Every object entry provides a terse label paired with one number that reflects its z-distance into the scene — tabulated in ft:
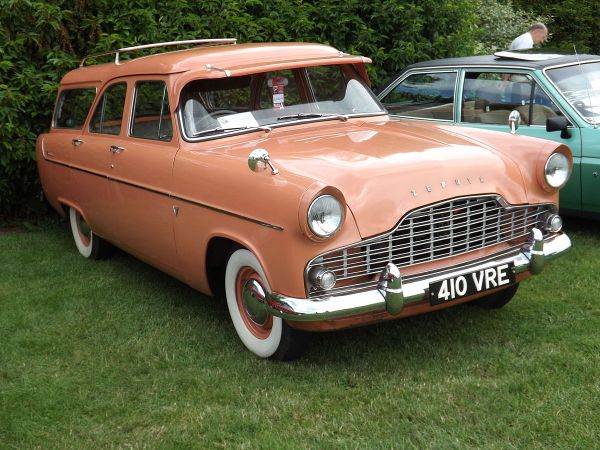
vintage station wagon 10.90
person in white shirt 26.86
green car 18.13
